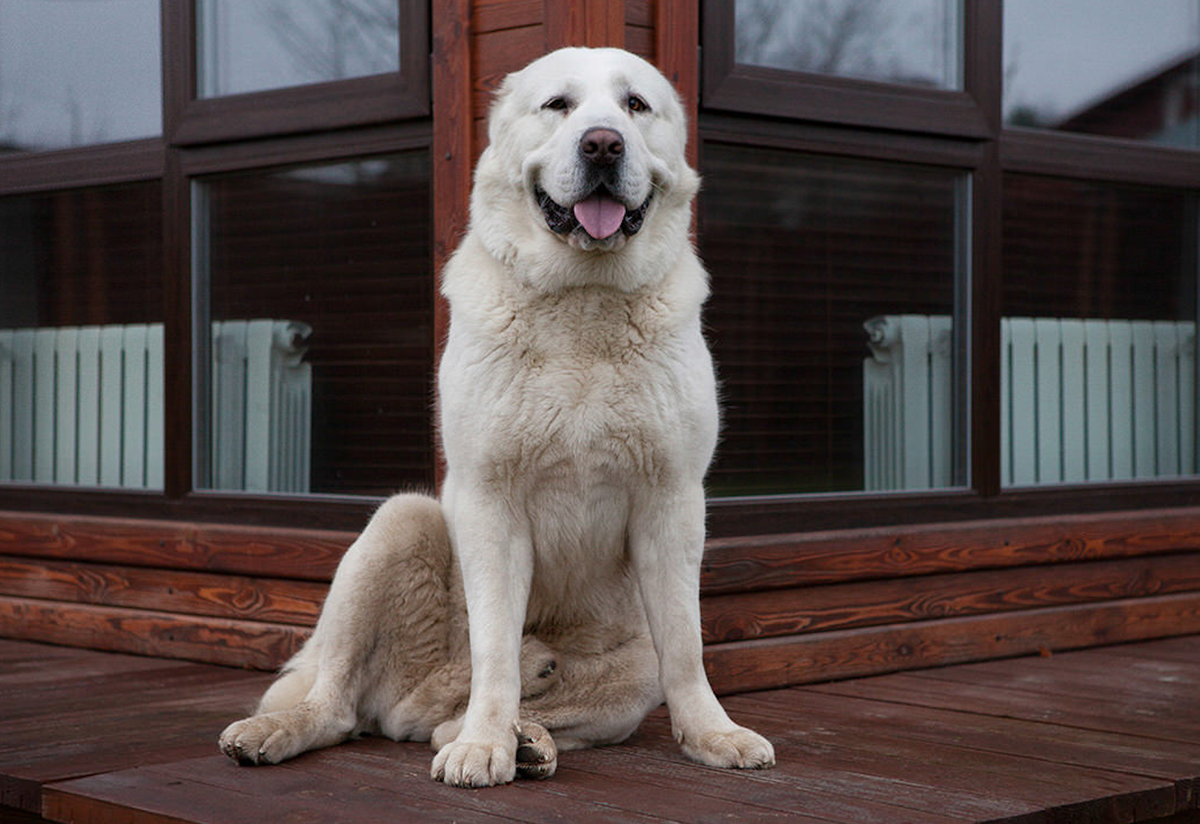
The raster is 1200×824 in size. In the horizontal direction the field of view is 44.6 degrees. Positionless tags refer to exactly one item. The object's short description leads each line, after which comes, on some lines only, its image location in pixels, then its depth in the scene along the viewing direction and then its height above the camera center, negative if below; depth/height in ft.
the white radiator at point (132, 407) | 14.69 -0.02
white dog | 9.39 -0.59
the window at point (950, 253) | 13.56 +1.53
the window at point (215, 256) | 13.71 +1.53
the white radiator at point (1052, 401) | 14.57 +0.03
